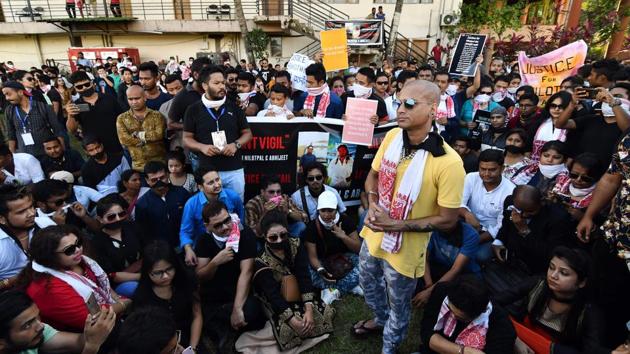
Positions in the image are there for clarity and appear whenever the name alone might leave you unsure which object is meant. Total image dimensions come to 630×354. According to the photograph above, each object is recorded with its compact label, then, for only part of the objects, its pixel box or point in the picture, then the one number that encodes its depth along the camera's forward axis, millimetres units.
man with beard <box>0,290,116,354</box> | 1966
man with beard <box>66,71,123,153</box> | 5160
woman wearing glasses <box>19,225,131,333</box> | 2445
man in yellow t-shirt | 2414
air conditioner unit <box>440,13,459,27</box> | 20750
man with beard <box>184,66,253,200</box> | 4016
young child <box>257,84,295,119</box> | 5266
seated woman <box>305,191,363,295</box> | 4055
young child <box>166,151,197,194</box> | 4346
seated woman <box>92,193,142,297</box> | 3434
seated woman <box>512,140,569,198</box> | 4082
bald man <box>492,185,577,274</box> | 3496
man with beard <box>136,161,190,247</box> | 3992
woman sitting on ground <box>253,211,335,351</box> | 3344
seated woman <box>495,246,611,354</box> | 2568
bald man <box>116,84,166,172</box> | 4578
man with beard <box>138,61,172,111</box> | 5363
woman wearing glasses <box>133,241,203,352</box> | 2838
